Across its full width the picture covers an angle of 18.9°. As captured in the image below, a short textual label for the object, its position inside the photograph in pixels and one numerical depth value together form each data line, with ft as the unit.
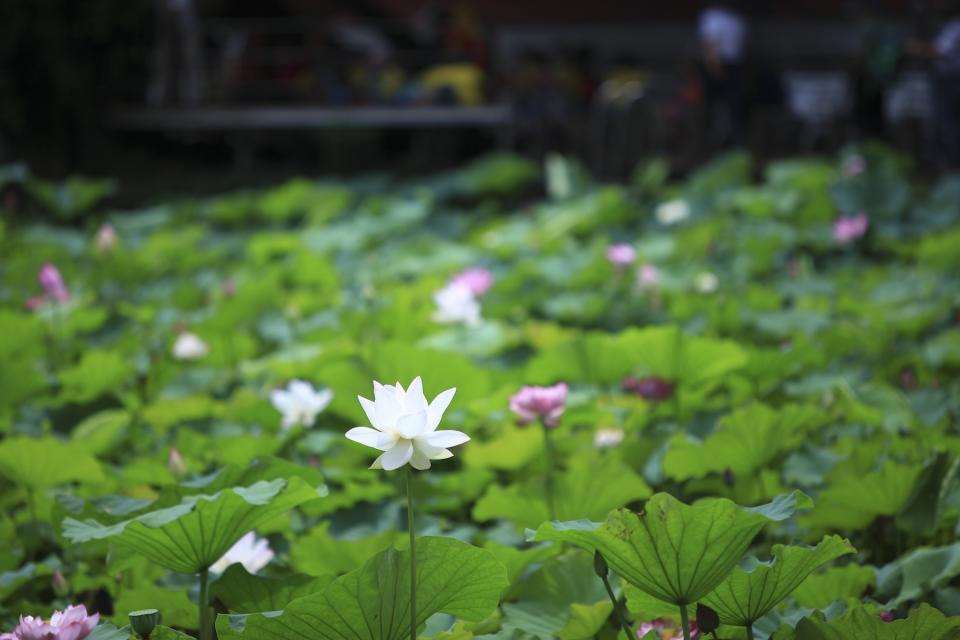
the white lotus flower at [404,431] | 13.49
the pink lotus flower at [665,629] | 14.37
